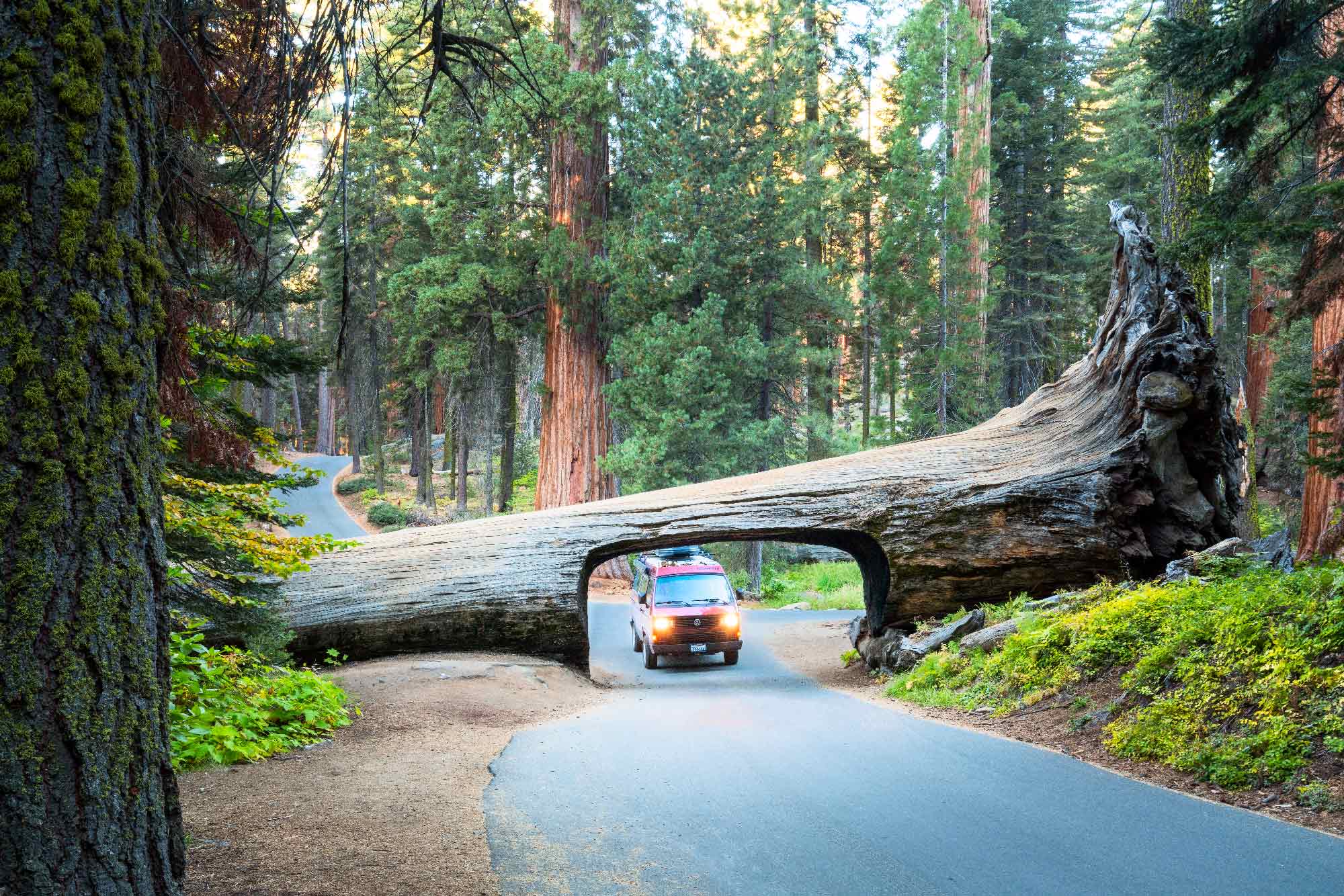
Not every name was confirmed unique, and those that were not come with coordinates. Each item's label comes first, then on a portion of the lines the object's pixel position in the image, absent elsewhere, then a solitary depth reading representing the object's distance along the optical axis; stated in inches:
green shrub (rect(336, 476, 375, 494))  1662.2
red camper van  661.3
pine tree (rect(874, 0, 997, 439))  888.9
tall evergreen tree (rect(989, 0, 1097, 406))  1235.9
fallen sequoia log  494.6
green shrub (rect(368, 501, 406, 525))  1298.0
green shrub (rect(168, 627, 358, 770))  269.3
